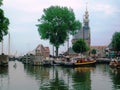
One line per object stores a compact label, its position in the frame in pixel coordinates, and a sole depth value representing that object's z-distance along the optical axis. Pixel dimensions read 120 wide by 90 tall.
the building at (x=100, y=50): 71.51
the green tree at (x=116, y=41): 49.44
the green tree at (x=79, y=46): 53.28
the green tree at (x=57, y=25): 38.68
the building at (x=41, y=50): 49.65
